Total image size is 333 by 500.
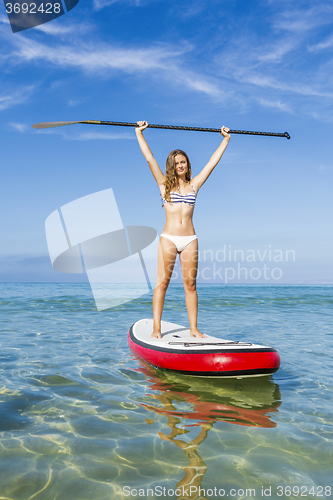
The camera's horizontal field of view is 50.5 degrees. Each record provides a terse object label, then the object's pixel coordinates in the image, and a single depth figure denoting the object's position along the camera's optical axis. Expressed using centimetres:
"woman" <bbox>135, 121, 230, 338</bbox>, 508
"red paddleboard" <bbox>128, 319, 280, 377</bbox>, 405
